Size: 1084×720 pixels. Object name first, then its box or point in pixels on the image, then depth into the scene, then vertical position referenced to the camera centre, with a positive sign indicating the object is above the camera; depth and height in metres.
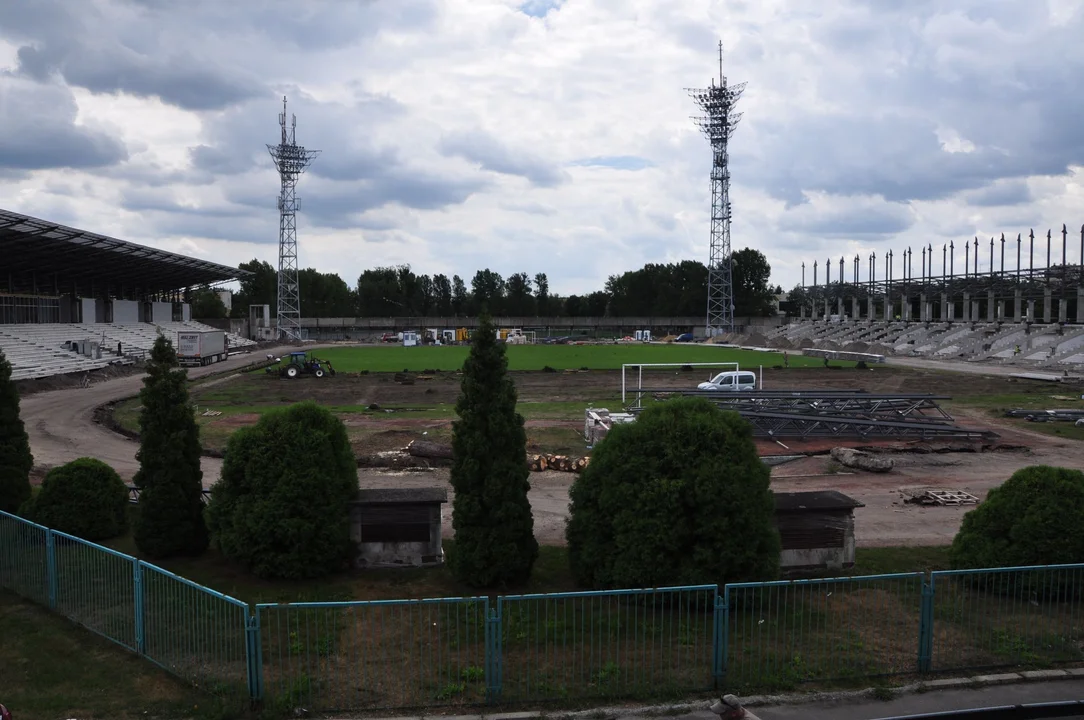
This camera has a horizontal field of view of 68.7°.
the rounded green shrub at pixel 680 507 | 10.20 -2.34
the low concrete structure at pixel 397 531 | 12.76 -3.28
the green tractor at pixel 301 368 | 54.31 -2.81
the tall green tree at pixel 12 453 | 14.66 -2.38
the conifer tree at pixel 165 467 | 12.72 -2.26
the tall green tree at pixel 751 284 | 147.75 +8.87
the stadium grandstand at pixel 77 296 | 52.94 +2.90
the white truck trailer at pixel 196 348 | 64.31 -1.77
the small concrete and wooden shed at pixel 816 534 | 12.55 -3.26
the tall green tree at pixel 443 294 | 171.25 +7.96
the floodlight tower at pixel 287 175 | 107.25 +20.84
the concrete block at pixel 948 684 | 8.77 -3.93
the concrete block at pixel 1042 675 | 8.90 -3.88
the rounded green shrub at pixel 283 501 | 11.75 -2.62
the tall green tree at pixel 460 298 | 168.62 +6.70
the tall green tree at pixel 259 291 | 153.25 +7.13
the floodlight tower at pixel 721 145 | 107.44 +25.43
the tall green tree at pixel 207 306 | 140.88 +3.78
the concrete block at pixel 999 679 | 8.82 -3.91
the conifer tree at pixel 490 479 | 11.20 -2.13
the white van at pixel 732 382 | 37.19 -2.69
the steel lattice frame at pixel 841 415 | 28.69 -3.32
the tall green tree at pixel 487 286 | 175.62 +9.62
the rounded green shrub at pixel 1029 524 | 10.66 -2.67
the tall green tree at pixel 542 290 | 170.65 +8.70
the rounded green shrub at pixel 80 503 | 13.95 -3.13
